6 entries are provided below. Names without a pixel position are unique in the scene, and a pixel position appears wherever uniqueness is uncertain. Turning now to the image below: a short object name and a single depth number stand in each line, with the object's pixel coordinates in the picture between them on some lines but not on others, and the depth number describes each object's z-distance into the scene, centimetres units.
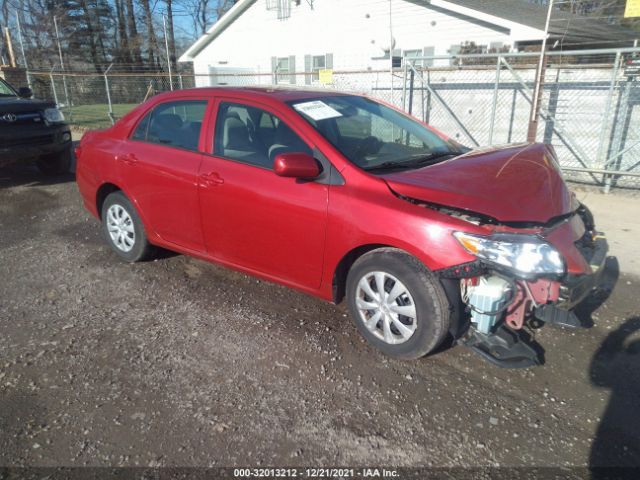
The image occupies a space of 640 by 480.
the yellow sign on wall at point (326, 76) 975
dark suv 745
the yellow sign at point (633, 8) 691
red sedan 279
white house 1523
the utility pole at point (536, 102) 765
